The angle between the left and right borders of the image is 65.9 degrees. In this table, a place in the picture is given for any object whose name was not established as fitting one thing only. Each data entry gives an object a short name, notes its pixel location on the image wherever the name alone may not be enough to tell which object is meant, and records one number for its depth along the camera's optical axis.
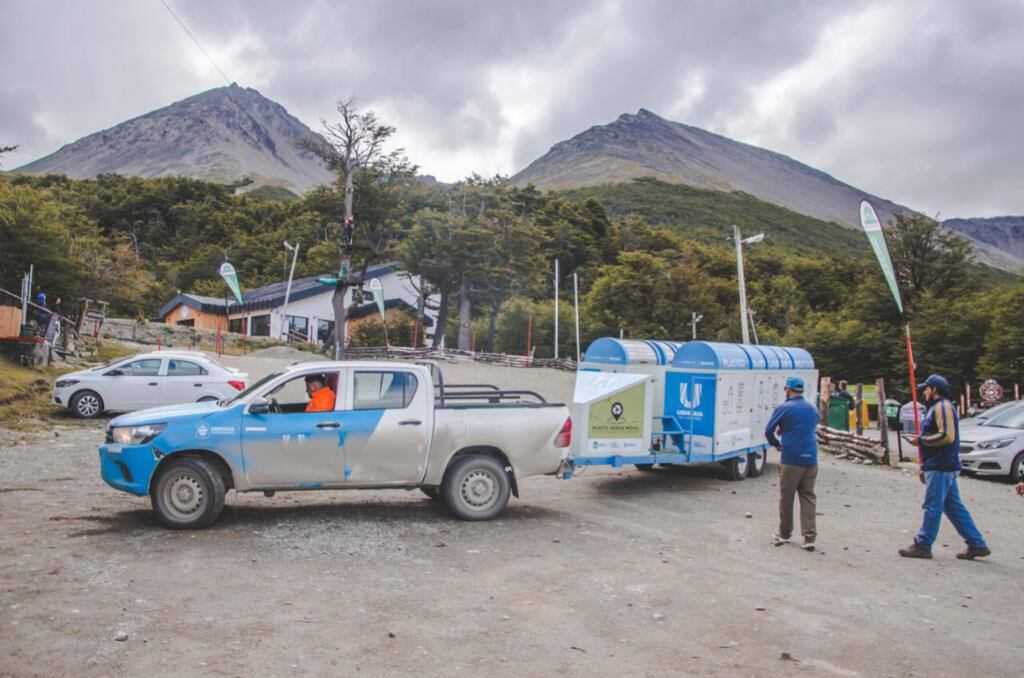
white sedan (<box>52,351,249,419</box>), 16.69
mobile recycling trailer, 11.21
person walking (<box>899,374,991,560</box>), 7.98
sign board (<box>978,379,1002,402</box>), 26.14
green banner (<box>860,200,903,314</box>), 15.30
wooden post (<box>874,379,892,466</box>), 17.61
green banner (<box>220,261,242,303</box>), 37.50
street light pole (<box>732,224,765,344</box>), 26.71
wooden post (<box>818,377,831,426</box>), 21.98
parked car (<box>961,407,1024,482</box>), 15.28
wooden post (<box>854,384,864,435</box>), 23.20
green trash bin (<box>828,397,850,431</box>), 22.83
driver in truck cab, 8.55
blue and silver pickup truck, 7.92
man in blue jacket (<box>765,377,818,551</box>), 8.47
